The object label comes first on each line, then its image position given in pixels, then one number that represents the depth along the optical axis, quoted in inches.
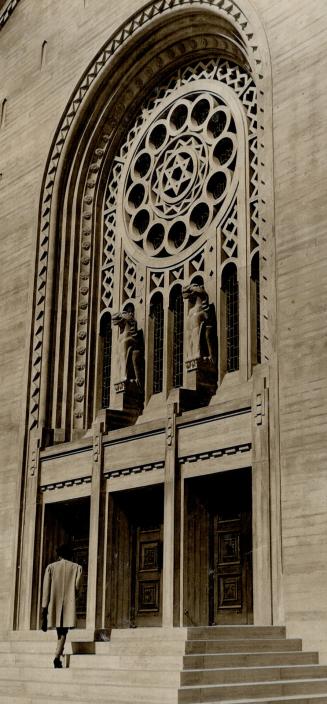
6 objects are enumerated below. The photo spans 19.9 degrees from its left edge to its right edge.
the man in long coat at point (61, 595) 478.6
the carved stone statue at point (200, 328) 629.3
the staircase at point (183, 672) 400.8
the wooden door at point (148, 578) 629.0
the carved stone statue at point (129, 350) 682.2
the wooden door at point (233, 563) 577.6
